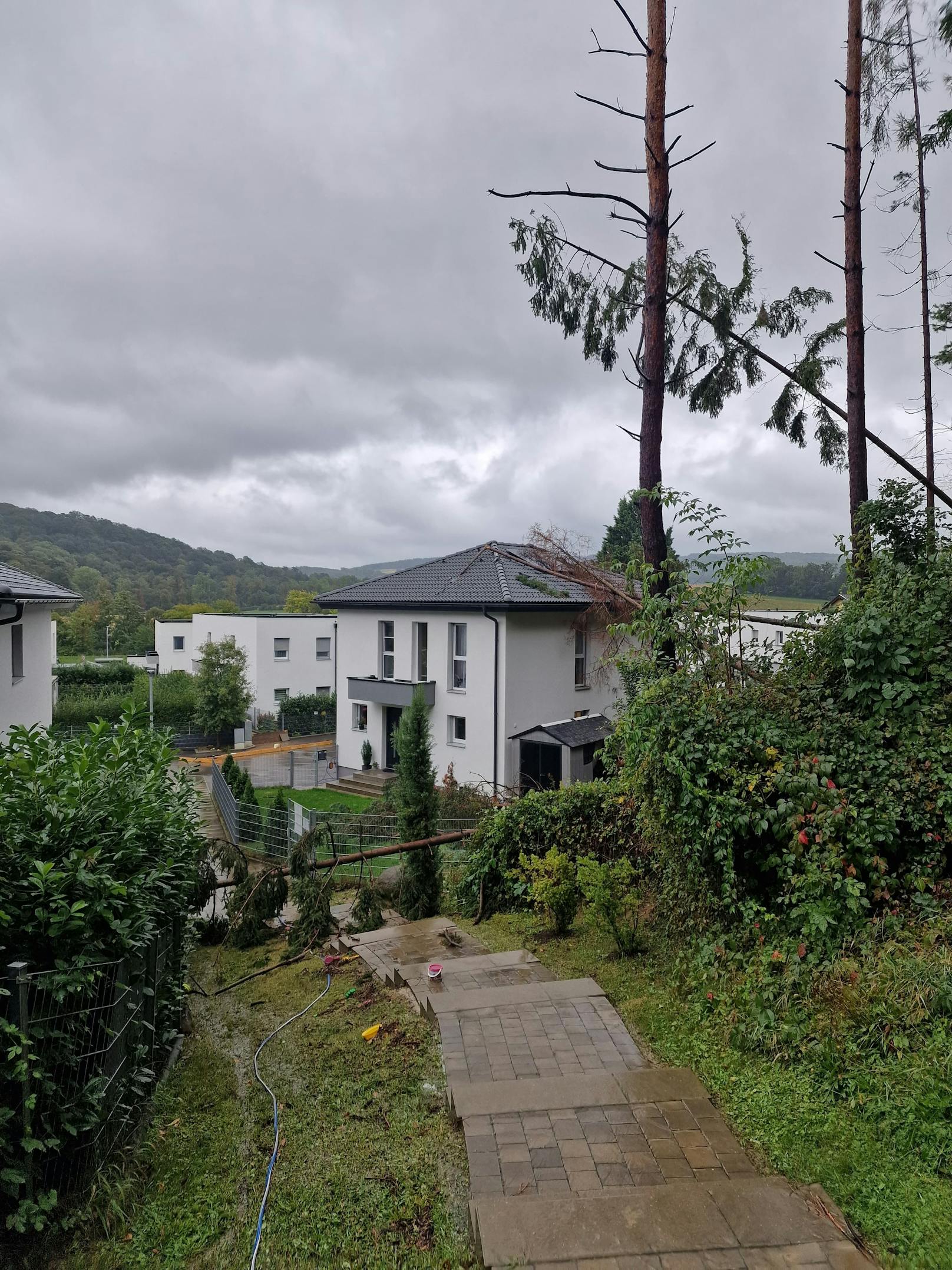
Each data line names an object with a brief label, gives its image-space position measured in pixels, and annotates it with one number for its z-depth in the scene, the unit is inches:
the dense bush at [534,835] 327.0
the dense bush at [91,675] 1441.9
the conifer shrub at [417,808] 345.7
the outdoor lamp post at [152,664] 904.9
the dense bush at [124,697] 1266.2
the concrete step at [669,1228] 111.5
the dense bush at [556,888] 278.4
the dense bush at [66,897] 122.5
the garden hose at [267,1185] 123.7
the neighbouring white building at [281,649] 1469.0
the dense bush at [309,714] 1419.8
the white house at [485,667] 761.6
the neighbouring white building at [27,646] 543.5
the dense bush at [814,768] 198.1
